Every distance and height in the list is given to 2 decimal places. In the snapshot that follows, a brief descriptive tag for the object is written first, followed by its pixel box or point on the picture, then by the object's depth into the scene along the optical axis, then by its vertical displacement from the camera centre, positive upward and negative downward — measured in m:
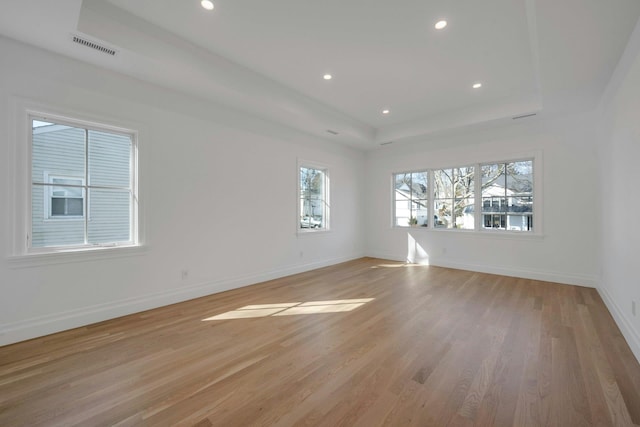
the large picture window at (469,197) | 5.00 +0.37
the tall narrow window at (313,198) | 5.59 +0.39
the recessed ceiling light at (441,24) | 2.69 +1.89
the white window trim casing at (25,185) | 2.54 +0.31
